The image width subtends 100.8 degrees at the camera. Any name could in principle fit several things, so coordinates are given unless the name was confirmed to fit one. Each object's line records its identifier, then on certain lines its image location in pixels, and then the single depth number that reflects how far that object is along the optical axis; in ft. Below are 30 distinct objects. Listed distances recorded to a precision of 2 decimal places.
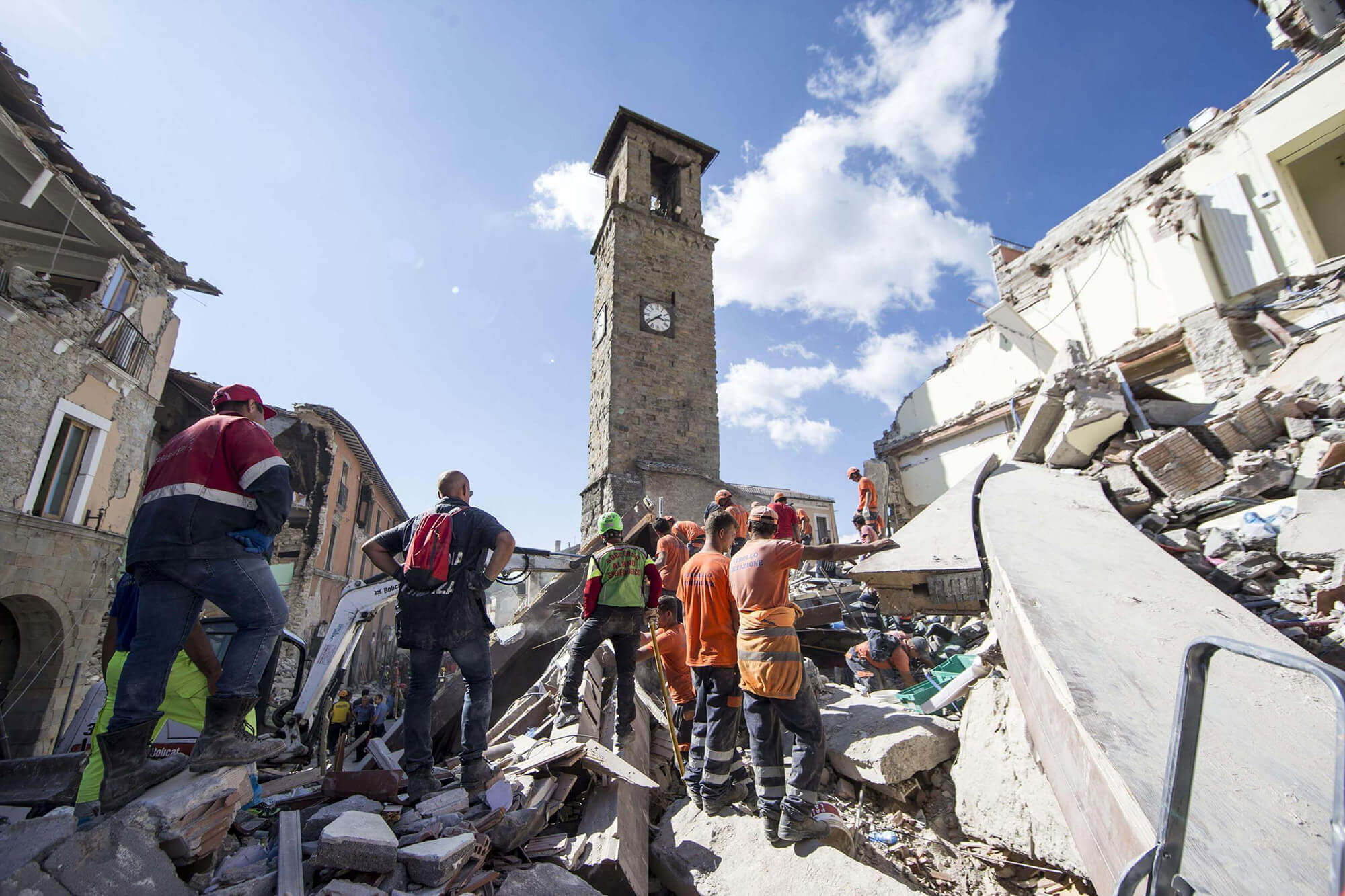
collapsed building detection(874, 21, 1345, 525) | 27.40
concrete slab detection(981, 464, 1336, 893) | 5.19
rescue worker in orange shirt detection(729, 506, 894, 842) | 8.90
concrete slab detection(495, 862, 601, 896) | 7.13
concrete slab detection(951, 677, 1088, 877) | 7.95
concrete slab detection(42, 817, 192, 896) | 5.16
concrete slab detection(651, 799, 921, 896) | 7.47
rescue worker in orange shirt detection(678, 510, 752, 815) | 10.08
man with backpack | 9.79
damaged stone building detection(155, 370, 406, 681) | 41.44
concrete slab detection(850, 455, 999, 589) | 11.83
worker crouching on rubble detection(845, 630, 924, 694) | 16.31
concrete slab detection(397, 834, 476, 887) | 6.47
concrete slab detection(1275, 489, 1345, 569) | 11.30
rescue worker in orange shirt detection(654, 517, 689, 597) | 17.52
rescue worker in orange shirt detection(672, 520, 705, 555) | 20.53
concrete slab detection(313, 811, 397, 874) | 6.29
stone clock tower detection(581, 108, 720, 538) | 42.78
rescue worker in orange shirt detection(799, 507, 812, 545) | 28.12
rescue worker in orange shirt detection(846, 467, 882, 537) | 27.09
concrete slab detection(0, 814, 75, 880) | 5.26
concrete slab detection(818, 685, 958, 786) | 10.12
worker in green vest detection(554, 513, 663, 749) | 12.83
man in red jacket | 6.46
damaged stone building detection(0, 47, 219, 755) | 25.96
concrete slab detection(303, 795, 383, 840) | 7.58
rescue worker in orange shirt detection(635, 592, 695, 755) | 14.10
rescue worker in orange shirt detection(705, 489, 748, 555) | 18.64
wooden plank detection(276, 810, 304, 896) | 5.98
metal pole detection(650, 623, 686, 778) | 11.62
